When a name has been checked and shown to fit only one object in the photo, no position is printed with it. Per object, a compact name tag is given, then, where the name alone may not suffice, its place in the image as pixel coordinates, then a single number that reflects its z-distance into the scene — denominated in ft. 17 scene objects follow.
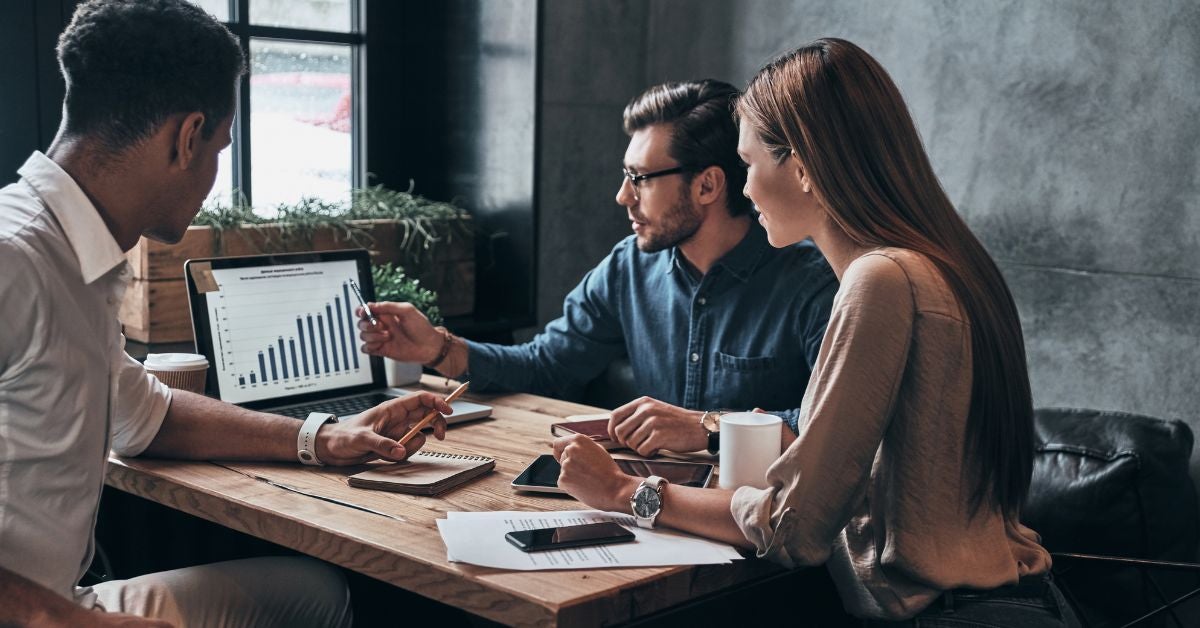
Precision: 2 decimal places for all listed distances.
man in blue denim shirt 8.16
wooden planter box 8.89
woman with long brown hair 5.16
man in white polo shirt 4.69
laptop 7.72
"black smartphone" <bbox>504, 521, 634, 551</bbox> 5.19
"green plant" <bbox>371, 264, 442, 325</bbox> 9.07
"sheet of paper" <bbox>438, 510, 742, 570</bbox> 5.02
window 10.92
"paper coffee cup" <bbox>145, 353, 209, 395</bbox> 7.24
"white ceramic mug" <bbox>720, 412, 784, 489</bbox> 6.04
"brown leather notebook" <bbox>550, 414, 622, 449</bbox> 7.18
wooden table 4.73
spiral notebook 6.07
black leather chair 7.43
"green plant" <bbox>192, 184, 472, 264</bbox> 9.73
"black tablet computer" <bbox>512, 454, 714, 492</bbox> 6.16
